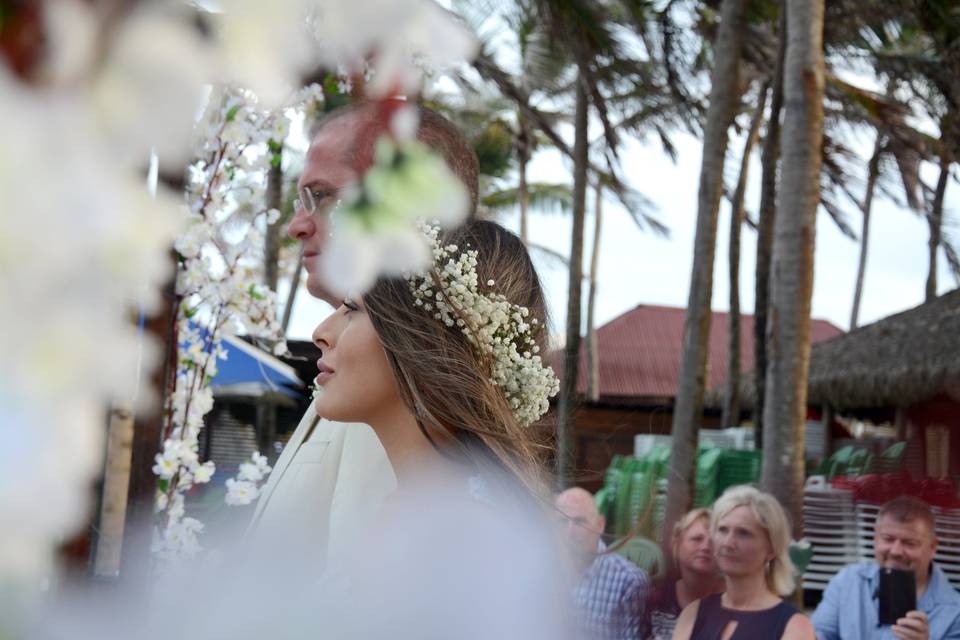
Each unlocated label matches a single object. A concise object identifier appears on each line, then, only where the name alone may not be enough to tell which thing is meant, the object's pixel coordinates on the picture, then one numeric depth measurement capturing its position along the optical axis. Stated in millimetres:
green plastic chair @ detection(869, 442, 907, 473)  11887
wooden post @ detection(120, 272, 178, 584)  2311
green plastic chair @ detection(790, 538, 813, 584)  6066
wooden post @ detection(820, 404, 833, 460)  19547
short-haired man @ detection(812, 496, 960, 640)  4121
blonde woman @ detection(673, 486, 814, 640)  3709
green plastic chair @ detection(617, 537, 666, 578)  4930
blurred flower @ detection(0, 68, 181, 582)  282
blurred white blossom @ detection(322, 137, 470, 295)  396
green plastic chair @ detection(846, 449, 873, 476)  12516
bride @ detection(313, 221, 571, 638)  1314
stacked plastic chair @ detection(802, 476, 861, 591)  8617
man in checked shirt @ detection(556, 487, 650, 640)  4035
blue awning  7805
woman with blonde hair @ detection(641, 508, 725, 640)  4145
